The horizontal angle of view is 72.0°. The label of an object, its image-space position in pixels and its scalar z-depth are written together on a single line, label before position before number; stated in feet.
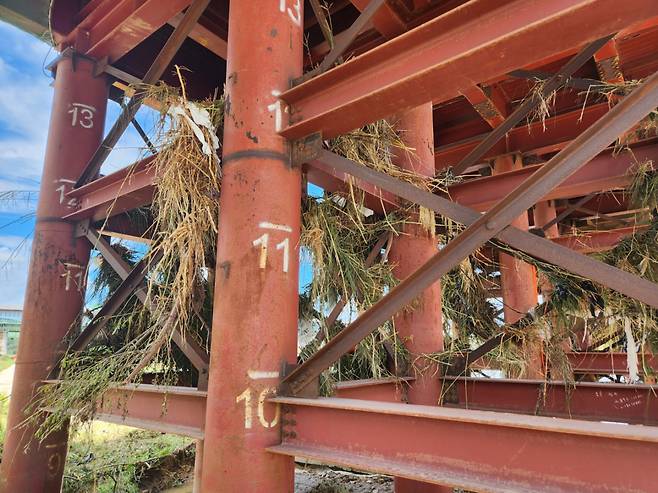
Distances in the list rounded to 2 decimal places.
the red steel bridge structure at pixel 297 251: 6.63
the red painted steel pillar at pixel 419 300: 13.40
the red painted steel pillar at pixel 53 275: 14.89
